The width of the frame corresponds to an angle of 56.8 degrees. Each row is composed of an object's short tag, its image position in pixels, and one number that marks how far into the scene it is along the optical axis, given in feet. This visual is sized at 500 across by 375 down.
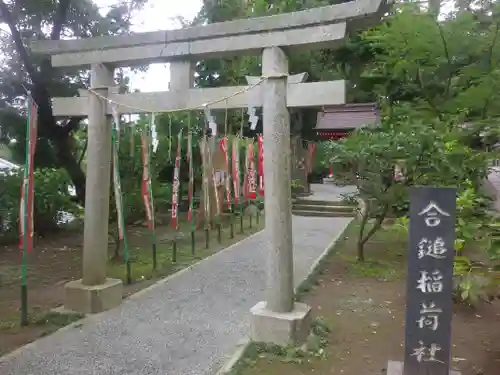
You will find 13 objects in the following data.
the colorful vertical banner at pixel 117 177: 20.95
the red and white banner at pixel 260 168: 47.32
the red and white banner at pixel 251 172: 47.60
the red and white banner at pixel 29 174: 19.36
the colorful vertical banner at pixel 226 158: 42.04
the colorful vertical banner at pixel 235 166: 43.29
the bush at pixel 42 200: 37.37
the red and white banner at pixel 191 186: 34.55
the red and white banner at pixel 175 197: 31.85
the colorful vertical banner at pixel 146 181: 26.89
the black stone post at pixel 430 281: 12.82
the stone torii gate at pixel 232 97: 16.43
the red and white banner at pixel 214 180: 38.31
